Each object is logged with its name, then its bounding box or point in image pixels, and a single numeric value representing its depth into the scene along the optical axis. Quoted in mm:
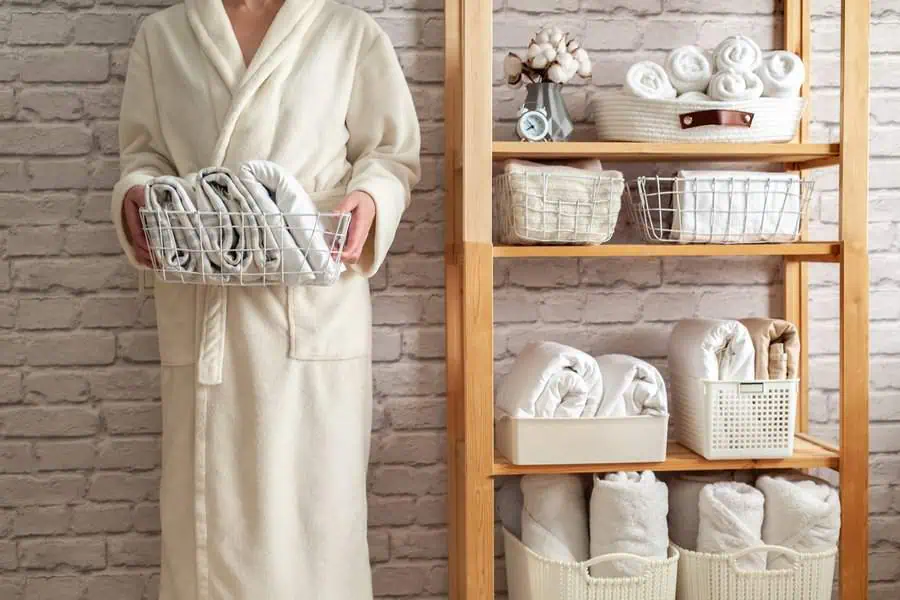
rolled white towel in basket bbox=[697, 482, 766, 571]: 1952
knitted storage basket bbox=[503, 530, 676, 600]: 1930
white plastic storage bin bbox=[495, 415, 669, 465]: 1939
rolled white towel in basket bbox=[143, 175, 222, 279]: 1696
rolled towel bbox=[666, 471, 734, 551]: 2094
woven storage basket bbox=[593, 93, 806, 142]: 1943
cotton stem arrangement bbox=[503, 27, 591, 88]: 2006
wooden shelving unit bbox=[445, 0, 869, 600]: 1912
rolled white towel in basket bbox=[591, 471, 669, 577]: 1933
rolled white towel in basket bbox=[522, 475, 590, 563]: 2010
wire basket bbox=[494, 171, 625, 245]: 1921
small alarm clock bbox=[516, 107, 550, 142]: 1991
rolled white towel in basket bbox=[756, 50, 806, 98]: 1968
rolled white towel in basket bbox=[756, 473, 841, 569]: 1956
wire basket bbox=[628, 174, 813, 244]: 1963
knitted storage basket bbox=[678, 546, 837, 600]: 1944
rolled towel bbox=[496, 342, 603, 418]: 1944
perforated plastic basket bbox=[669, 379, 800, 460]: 1971
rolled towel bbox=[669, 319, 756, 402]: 1984
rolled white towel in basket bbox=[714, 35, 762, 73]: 1961
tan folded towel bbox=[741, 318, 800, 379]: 2004
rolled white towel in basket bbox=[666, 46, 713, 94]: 1985
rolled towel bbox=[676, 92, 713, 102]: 1964
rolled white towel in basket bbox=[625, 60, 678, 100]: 1969
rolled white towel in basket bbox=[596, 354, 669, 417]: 1970
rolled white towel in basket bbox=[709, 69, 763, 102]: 1941
